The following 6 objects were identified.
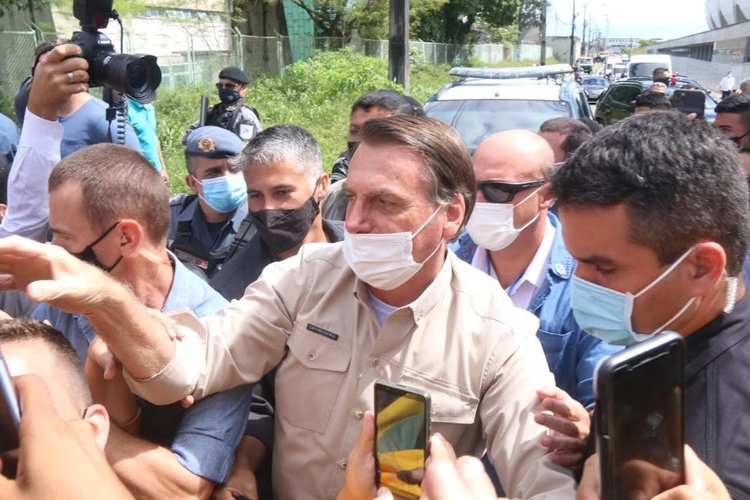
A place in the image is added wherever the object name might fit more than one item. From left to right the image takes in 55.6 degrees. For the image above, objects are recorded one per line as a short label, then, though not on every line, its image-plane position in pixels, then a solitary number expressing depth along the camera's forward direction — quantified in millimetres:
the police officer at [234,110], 6797
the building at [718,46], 40344
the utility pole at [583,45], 88550
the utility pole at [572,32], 55531
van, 26547
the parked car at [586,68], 52478
